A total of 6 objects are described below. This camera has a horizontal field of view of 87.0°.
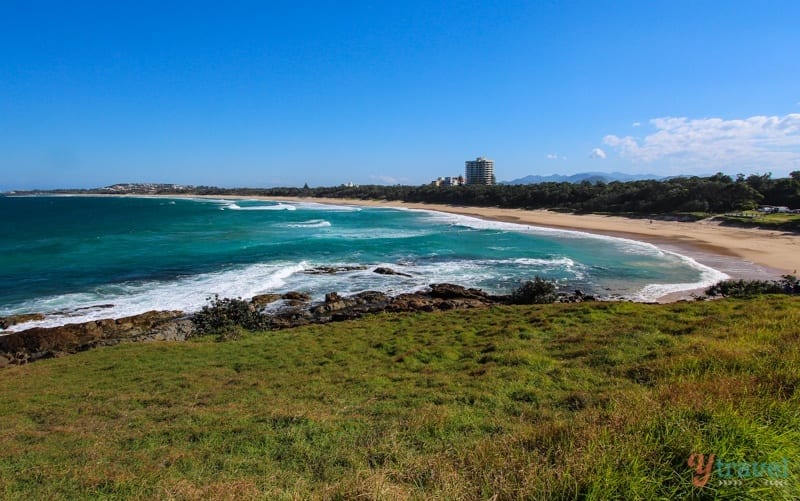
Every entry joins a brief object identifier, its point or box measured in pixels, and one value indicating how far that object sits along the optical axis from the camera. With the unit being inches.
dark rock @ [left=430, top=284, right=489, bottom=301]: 822.5
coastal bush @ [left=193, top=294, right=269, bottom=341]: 644.1
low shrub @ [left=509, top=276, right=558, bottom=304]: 740.8
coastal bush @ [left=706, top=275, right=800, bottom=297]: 700.7
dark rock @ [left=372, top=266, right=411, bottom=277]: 1088.8
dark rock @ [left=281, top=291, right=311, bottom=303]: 856.9
